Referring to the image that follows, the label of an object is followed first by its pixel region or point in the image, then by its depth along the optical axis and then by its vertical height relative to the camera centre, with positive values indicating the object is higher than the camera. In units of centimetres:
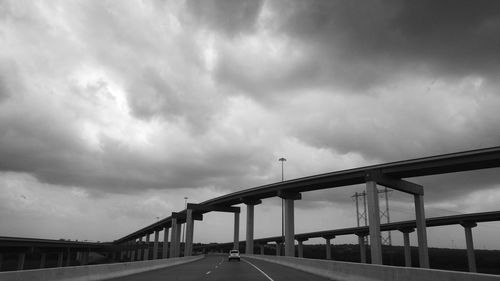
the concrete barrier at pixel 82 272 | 1165 -109
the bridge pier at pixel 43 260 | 10553 -413
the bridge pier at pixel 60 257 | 11731 -364
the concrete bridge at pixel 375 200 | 3906 +767
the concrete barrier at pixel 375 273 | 905 -78
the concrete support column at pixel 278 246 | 15875 +61
